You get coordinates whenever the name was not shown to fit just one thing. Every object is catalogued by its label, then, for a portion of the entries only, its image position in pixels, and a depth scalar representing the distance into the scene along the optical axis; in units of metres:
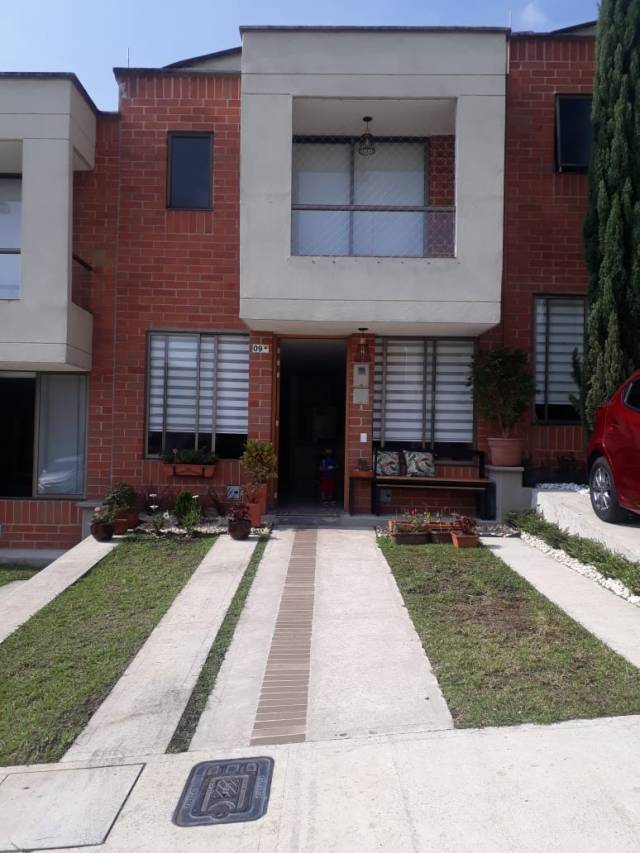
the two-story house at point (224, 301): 10.12
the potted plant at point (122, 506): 8.99
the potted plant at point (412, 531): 8.38
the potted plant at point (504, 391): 9.45
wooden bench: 9.75
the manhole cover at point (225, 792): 3.11
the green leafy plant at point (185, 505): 9.18
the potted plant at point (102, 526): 8.71
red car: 7.07
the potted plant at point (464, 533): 8.08
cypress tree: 8.82
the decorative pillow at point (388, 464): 10.12
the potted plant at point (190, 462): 9.98
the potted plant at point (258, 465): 9.20
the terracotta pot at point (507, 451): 9.55
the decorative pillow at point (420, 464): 10.07
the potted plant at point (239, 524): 8.62
